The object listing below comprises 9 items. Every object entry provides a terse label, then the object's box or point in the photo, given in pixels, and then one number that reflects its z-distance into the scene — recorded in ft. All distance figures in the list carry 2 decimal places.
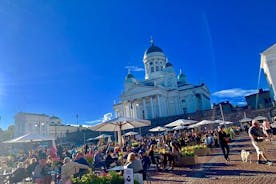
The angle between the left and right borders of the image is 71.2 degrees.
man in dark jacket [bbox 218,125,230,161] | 34.04
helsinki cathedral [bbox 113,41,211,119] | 176.37
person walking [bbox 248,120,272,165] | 27.98
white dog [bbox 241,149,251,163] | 30.78
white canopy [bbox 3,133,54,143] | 43.38
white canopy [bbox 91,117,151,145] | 33.96
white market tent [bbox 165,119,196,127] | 60.77
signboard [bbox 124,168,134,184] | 14.99
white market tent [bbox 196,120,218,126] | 65.24
